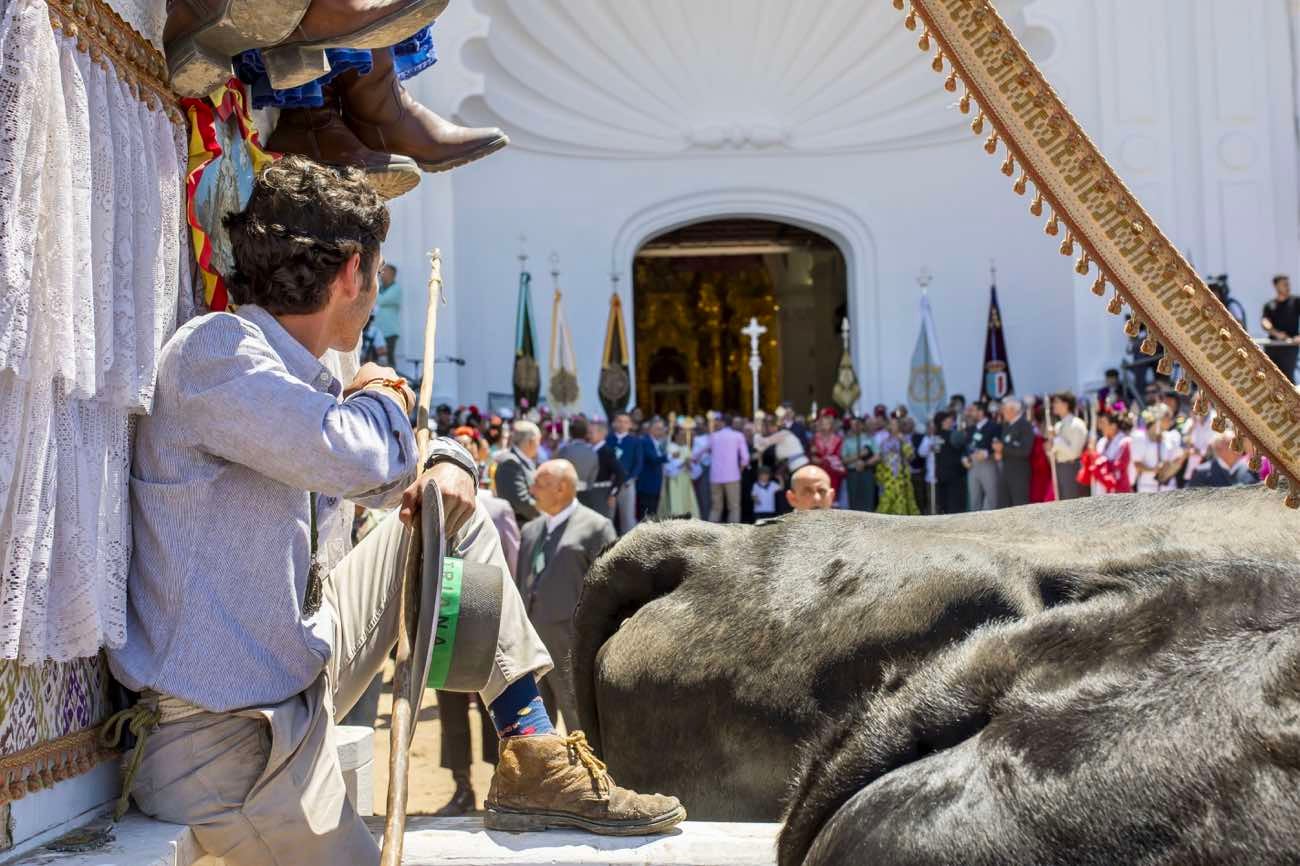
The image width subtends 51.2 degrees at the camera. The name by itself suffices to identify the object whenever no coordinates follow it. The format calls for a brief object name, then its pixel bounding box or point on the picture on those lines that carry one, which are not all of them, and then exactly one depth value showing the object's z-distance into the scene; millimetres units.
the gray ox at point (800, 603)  2746
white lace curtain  2016
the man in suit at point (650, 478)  14859
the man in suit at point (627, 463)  14500
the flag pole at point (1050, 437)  13173
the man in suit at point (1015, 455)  13664
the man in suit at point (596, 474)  11188
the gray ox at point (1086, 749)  1672
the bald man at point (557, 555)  6168
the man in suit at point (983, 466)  14523
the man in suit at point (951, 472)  15469
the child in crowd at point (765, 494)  15156
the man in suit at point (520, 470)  8195
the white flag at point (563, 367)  18953
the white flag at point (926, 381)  18906
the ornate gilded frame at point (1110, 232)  3016
